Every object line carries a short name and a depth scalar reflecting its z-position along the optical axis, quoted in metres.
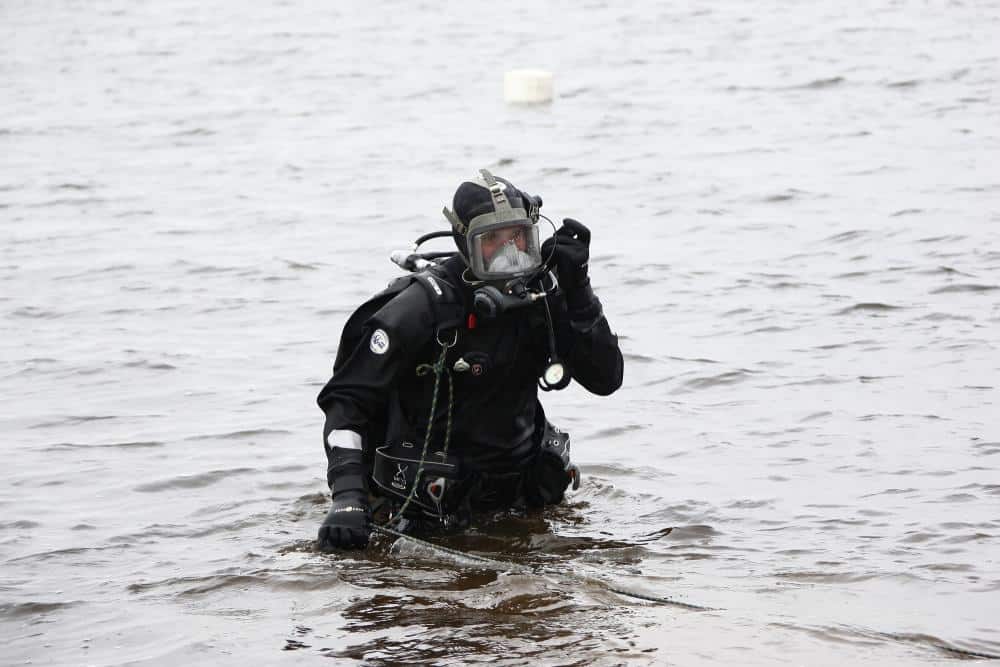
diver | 10.54
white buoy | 37.28
